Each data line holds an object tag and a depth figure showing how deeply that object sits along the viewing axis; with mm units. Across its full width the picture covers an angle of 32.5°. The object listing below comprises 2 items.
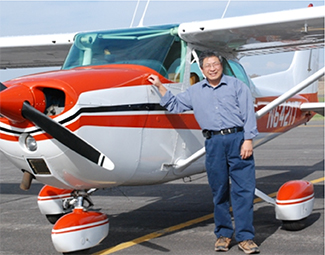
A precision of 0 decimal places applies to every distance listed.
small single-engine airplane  4359
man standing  4824
